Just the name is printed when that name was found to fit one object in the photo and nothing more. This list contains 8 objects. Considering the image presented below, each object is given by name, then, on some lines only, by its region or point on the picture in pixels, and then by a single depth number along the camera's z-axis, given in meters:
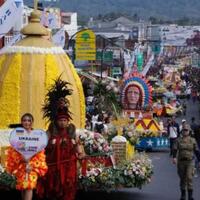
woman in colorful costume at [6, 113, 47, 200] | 11.20
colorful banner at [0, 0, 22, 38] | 23.11
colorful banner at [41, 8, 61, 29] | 35.59
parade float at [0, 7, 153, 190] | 15.45
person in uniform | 15.69
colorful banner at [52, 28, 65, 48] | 34.61
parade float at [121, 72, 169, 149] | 34.77
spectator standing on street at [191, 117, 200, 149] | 22.17
